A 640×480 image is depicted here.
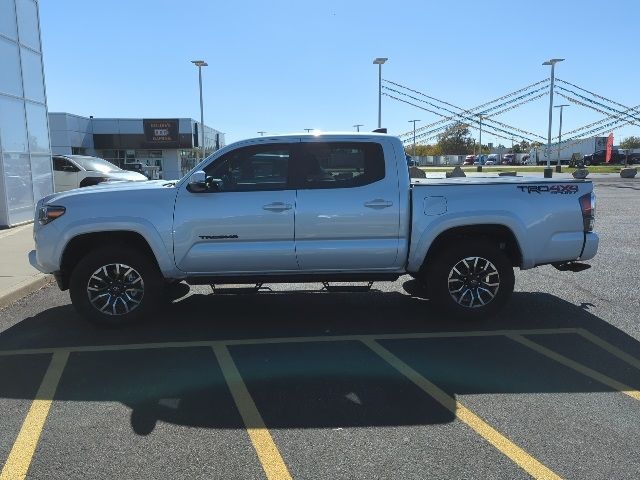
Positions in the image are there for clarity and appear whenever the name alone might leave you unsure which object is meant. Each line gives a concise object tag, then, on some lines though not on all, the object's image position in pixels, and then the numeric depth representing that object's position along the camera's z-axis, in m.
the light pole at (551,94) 38.47
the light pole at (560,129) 64.59
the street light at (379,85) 29.07
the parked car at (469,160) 94.47
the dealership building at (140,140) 42.97
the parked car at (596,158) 69.50
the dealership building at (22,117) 13.16
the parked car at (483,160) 92.81
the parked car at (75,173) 17.78
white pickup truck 5.44
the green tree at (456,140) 117.69
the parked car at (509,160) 91.69
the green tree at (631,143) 113.70
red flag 56.72
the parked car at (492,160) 92.82
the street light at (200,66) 32.63
